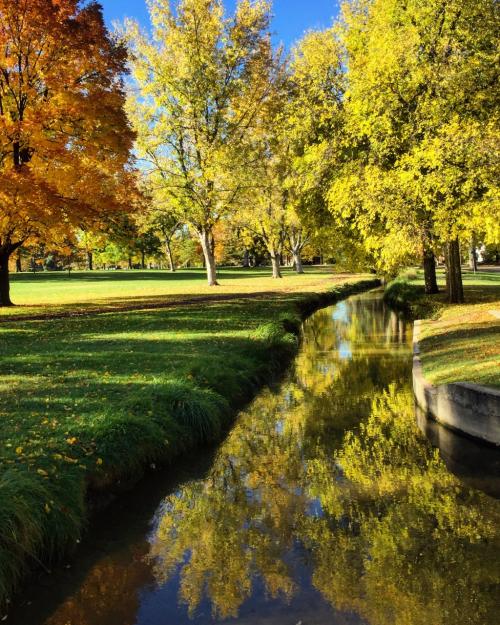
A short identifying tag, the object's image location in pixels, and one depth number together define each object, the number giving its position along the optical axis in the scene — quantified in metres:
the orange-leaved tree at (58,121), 19.34
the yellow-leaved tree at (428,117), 13.84
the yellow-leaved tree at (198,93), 33.00
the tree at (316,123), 20.75
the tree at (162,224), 36.16
